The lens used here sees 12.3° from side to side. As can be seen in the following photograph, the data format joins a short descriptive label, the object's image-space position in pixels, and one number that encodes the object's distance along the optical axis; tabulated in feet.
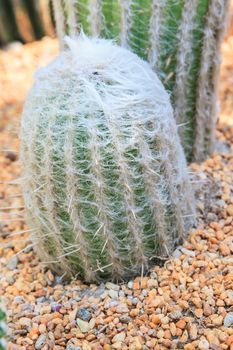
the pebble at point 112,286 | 2.93
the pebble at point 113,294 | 2.90
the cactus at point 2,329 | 2.37
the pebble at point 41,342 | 2.78
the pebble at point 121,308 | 2.84
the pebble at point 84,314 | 2.84
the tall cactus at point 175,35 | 3.13
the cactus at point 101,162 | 2.78
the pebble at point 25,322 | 2.85
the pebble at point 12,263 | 3.12
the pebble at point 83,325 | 2.81
